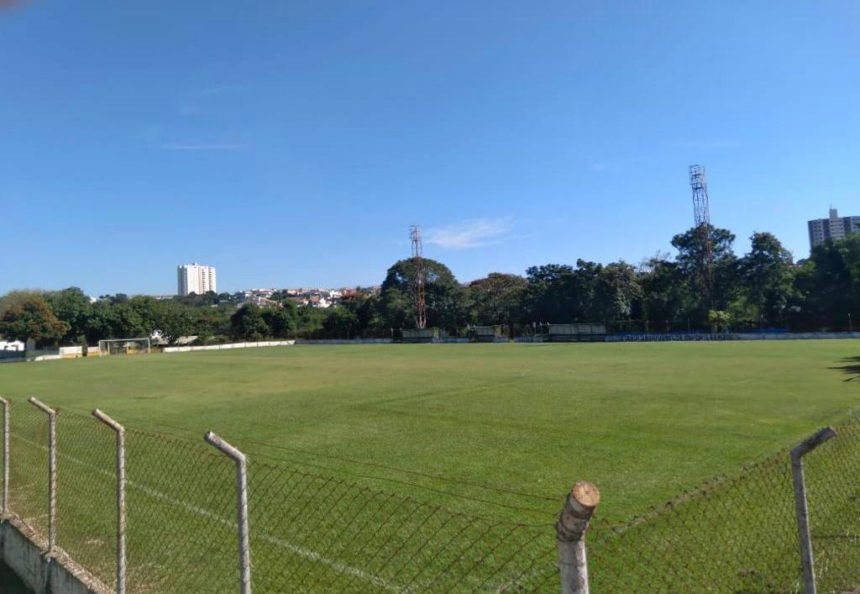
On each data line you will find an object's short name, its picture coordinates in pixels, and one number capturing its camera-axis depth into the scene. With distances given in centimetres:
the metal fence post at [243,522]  306
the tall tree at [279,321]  7838
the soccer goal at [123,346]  6149
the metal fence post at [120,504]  384
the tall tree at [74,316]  6519
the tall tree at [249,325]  7581
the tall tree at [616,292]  5622
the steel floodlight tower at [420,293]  7150
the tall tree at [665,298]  5550
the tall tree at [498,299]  6594
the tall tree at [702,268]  5419
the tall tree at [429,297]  7144
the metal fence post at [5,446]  542
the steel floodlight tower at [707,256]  5469
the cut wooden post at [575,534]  181
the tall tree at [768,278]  5112
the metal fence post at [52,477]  471
